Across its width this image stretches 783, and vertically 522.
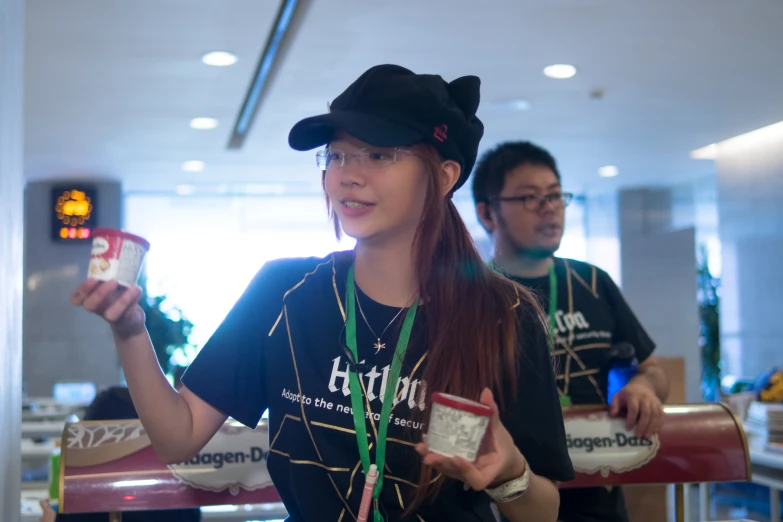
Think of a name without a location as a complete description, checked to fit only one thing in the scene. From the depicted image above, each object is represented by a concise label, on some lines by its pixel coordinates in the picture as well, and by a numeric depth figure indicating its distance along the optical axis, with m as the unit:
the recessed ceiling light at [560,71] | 5.80
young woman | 1.34
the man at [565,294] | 2.16
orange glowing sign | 10.07
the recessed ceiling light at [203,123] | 7.24
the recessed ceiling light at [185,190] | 10.70
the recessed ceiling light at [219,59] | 5.40
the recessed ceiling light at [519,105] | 6.77
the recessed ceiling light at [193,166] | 9.19
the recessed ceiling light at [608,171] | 9.86
